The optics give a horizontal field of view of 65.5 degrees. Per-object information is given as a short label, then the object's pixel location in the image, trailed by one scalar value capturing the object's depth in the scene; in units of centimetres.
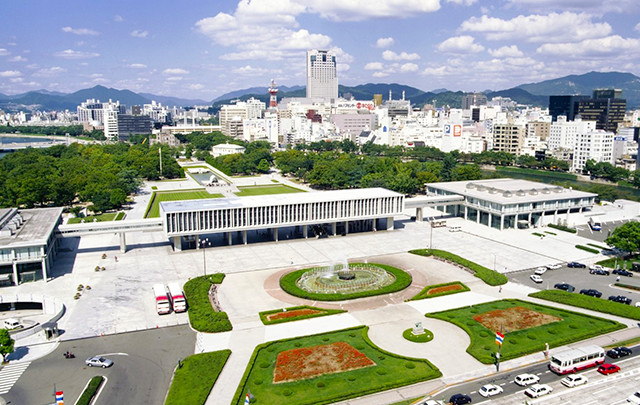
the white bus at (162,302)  4491
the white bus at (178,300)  4547
